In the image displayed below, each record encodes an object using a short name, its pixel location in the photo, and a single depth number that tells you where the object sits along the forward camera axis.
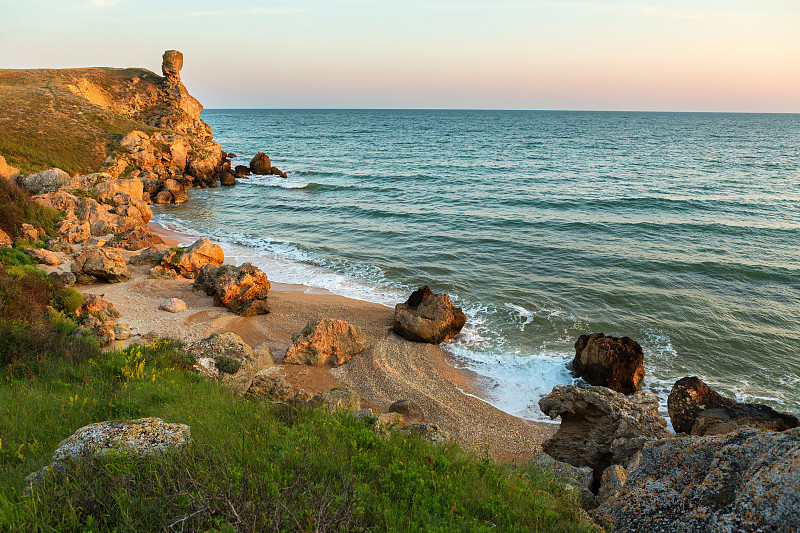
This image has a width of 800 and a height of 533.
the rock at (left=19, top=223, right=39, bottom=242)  18.44
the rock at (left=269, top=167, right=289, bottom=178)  51.13
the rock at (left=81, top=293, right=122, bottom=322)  12.74
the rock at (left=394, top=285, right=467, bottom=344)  14.58
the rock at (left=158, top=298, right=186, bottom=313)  15.07
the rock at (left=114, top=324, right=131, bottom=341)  11.51
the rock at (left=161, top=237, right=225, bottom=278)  18.72
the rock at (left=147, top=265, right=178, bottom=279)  17.94
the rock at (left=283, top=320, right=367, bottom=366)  12.84
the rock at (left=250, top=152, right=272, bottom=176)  51.69
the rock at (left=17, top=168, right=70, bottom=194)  24.97
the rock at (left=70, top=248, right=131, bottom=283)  16.83
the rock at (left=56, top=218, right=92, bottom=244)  20.70
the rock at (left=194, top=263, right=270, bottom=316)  15.75
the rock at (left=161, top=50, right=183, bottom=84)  54.59
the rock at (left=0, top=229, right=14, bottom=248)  16.38
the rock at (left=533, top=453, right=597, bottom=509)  6.98
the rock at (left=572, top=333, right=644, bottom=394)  12.32
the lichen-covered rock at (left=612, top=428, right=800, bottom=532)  3.74
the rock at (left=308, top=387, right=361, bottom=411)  8.20
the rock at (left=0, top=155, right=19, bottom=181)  24.22
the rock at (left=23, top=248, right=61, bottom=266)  16.62
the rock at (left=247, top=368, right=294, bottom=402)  9.77
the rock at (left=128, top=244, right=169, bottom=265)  19.48
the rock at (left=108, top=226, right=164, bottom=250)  21.72
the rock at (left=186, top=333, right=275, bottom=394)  9.84
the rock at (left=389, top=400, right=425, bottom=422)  9.93
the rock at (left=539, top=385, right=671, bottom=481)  8.63
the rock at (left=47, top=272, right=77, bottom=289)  14.30
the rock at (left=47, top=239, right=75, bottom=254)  18.89
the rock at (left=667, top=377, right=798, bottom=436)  8.99
